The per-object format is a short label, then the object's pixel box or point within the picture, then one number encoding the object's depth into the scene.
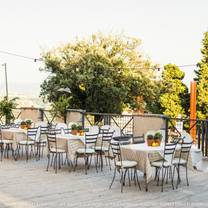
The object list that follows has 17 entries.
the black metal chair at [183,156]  6.72
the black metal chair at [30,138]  8.99
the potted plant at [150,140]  6.83
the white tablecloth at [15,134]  9.18
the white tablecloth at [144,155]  6.33
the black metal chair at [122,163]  6.34
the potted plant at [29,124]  9.58
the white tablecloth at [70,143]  7.82
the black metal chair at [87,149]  7.76
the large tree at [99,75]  22.11
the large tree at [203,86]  20.97
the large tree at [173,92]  22.34
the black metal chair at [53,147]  7.89
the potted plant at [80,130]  8.33
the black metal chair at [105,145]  8.21
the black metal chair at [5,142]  9.23
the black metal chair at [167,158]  6.34
